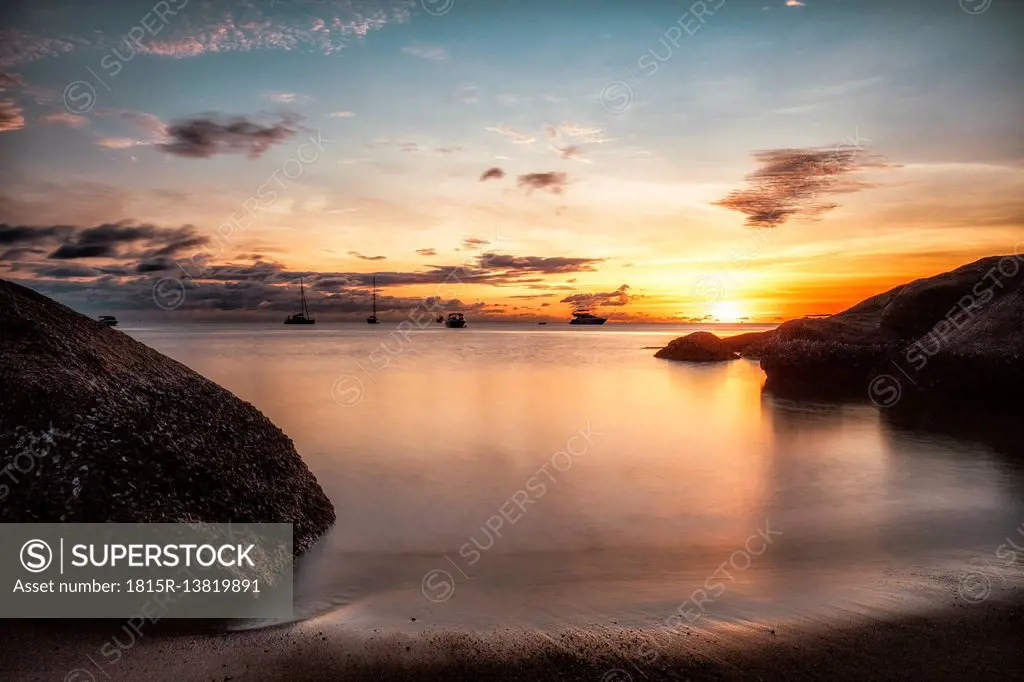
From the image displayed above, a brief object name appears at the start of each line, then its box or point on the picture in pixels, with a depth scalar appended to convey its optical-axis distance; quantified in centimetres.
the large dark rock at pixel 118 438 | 515
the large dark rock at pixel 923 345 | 1650
